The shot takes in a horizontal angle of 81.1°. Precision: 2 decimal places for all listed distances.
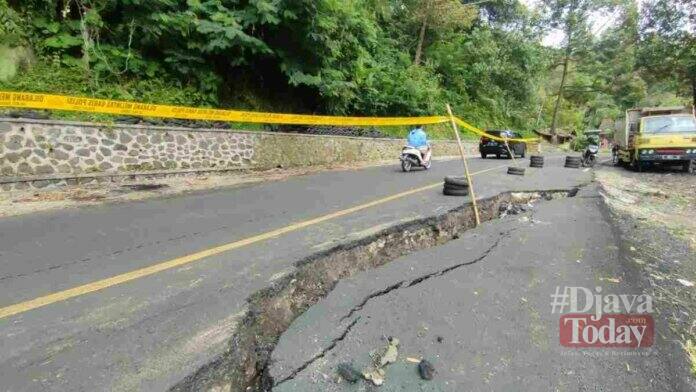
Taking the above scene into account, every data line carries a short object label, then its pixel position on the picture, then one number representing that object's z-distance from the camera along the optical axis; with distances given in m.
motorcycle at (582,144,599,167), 17.11
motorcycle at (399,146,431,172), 11.66
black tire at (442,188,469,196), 7.52
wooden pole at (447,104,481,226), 5.99
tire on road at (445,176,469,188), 7.54
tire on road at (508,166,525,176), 11.20
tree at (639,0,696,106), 20.89
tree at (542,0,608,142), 31.75
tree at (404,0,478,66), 21.23
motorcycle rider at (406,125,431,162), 11.89
